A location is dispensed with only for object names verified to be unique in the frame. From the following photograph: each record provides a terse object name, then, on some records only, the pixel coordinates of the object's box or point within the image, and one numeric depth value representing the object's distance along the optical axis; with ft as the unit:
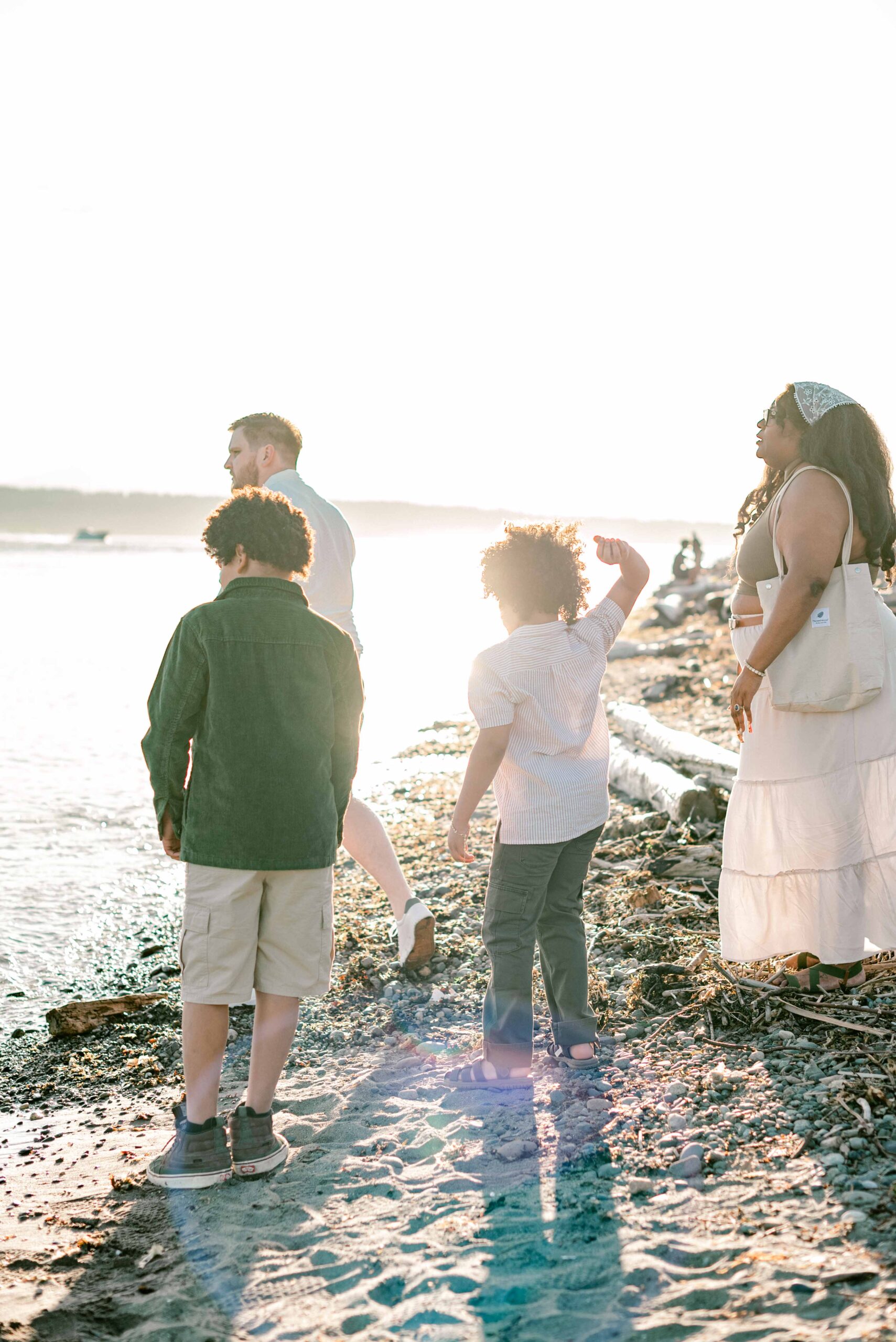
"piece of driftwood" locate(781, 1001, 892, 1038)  11.49
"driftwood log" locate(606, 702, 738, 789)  23.49
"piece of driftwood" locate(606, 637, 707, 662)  57.82
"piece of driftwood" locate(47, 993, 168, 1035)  15.35
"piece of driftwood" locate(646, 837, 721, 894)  18.84
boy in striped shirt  11.62
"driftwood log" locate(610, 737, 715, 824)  21.70
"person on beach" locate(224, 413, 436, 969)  15.25
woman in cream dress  11.97
